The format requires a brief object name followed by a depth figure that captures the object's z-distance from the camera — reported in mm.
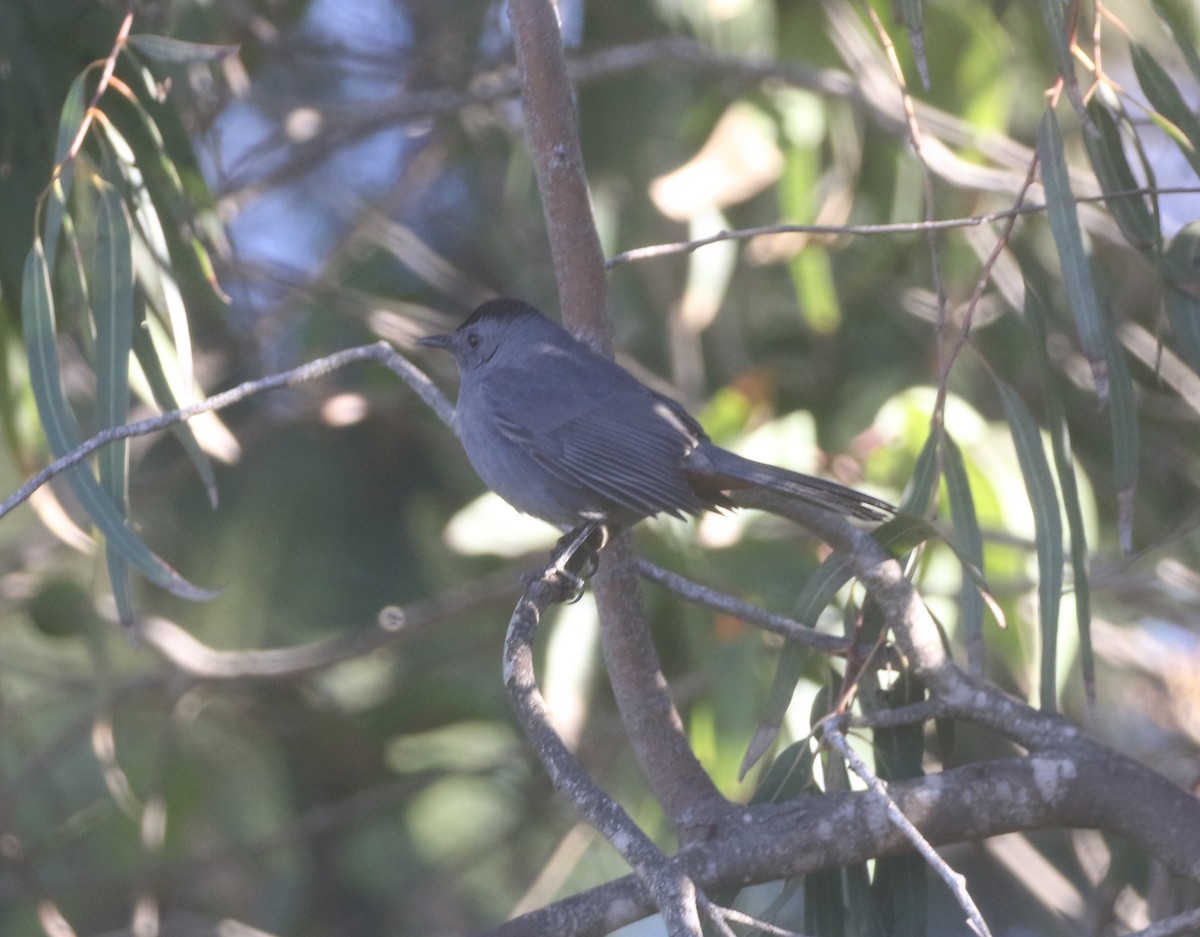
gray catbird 7207
